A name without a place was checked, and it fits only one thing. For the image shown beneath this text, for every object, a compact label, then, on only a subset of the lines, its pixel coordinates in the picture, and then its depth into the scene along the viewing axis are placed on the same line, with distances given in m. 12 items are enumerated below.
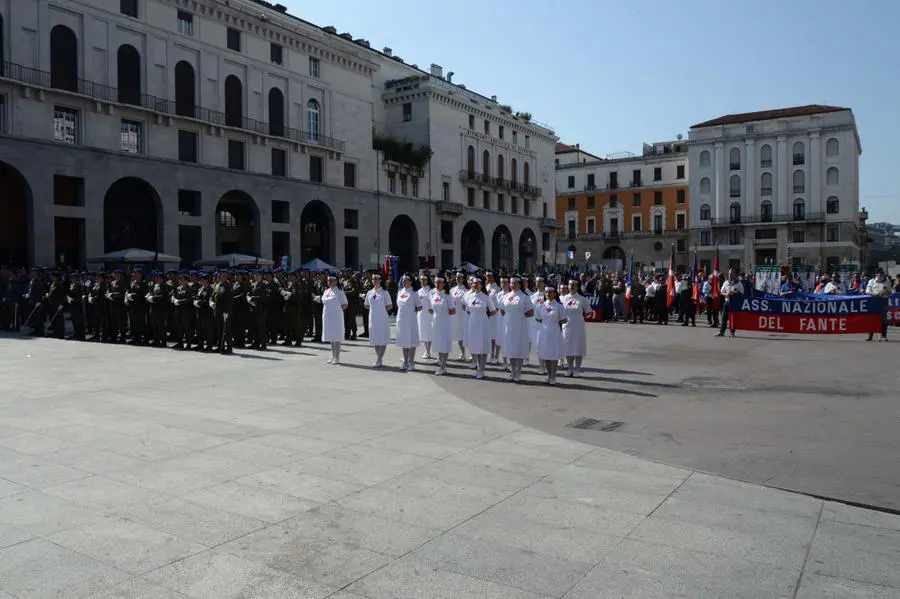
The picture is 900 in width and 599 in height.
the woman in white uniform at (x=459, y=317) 16.14
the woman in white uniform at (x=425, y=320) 15.87
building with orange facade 87.69
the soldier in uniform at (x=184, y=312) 18.86
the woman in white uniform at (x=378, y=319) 15.29
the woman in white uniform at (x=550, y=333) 13.04
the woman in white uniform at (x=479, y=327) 14.12
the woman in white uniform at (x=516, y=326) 13.53
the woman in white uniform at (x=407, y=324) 15.01
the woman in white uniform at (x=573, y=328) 14.05
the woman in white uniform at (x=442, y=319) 14.56
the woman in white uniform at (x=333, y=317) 15.76
